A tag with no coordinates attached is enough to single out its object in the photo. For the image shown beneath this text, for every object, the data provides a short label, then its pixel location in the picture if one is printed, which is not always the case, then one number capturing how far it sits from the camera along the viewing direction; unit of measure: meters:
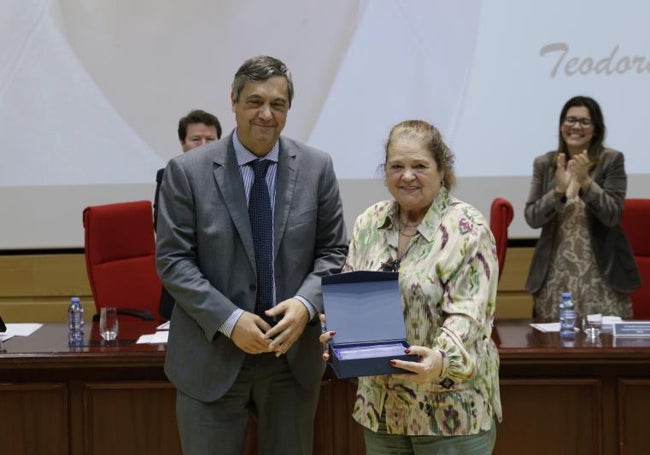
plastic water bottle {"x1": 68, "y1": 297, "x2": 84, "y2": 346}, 3.03
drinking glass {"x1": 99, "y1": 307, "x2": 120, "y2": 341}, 3.05
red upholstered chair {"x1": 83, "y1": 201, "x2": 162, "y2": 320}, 3.57
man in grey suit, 2.09
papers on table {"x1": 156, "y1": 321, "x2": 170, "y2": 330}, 3.25
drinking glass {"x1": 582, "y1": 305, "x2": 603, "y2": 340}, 3.01
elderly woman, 1.81
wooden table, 2.82
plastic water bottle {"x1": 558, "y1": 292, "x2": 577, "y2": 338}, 3.05
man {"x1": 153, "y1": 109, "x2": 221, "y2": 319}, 3.86
